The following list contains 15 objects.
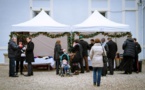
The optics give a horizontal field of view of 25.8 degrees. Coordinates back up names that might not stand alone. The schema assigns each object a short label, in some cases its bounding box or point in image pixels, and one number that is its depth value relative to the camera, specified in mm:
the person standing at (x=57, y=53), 14388
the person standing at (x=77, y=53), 14477
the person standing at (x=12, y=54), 13430
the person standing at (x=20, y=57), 14312
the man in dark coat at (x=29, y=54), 13680
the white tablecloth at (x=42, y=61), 16109
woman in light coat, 10383
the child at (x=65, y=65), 13688
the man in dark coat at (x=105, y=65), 13495
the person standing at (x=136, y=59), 14969
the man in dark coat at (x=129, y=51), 14439
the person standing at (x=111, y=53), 14258
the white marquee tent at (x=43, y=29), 16516
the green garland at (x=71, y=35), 16797
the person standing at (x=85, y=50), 15500
